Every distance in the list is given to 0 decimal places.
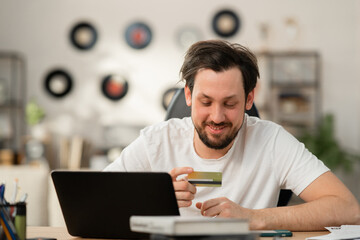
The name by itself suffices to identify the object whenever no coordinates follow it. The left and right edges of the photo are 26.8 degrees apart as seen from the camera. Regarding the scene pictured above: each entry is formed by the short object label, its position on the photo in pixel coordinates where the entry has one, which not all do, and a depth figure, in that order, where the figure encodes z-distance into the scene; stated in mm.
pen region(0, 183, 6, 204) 2185
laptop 2228
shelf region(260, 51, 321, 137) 8347
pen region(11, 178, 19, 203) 2198
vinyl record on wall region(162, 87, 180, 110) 8447
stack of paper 2425
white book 1829
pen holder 2156
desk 2548
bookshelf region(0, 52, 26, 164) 8366
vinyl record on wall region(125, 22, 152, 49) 8466
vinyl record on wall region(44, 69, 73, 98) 8443
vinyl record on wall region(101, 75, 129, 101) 8455
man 2989
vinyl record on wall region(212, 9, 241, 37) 8466
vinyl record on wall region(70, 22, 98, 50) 8478
